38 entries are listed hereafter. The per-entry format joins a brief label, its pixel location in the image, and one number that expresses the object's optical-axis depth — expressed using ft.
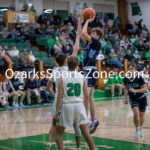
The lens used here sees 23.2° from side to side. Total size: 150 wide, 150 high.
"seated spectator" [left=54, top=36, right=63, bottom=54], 61.99
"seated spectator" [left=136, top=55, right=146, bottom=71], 68.99
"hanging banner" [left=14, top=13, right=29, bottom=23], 69.53
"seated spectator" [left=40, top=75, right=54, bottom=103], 52.49
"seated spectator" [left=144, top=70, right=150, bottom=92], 64.62
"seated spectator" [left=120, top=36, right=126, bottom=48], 76.23
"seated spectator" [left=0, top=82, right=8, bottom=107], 46.51
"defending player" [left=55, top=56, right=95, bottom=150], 17.70
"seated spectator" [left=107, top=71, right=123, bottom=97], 61.16
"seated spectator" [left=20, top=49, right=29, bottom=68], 54.75
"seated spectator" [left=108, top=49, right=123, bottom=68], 67.56
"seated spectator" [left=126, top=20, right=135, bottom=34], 90.30
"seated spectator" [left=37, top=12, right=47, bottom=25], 73.00
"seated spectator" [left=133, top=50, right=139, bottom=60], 72.64
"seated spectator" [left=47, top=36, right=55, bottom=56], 63.46
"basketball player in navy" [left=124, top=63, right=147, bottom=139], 24.80
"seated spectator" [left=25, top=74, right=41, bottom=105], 50.85
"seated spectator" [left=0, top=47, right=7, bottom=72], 52.46
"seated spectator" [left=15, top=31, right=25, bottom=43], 62.85
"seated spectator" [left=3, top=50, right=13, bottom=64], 53.36
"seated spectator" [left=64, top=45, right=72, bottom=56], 60.23
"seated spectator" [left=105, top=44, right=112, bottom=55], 69.36
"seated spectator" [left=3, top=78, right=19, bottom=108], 48.39
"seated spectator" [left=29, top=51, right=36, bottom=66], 55.72
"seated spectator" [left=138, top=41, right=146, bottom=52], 80.46
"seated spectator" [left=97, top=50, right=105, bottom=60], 65.28
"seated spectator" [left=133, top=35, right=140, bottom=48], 81.45
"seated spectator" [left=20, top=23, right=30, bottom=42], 64.83
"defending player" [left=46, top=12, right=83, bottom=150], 20.02
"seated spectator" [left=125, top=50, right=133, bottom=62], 71.00
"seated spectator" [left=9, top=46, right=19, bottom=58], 55.83
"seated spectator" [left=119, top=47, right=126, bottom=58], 71.84
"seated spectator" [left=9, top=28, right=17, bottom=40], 62.85
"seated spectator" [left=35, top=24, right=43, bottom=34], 66.80
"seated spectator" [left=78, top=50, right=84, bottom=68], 60.41
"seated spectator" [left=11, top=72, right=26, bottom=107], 49.73
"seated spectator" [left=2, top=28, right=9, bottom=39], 63.56
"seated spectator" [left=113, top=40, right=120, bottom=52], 73.10
